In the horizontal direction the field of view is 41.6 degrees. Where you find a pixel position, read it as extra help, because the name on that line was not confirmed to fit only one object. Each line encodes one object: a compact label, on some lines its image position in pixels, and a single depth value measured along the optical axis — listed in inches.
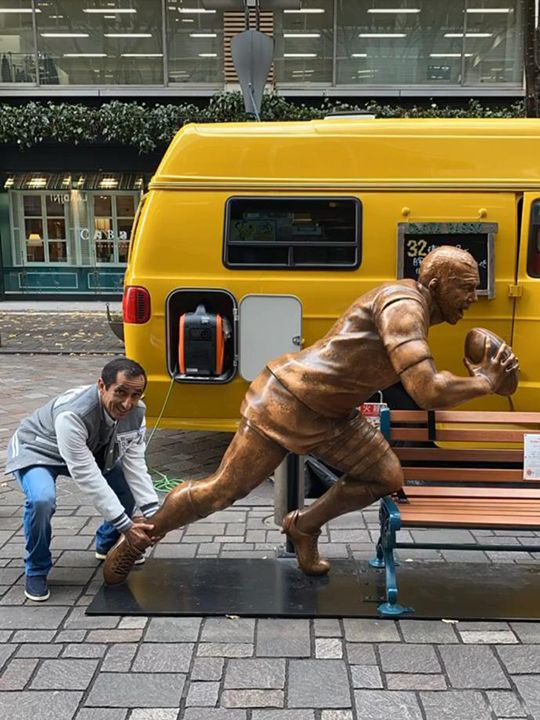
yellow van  202.1
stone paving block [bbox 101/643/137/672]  119.7
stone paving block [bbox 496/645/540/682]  119.0
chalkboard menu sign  202.2
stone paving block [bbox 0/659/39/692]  115.0
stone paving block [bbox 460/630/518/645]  127.3
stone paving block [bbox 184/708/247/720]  107.2
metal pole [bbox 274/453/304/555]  160.1
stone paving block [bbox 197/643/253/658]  123.8
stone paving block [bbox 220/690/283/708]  110.1
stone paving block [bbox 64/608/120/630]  133.0
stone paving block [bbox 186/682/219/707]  110.7
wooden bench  133.5
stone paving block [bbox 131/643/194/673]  119.8
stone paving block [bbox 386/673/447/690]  114.4
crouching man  137.2
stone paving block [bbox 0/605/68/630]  133.3
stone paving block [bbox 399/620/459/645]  128.3
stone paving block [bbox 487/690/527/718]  108.0
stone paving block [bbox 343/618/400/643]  128.5
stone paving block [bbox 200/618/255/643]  128.7
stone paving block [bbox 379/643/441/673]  119.7
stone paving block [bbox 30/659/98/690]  114.9
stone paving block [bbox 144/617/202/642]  128.7
